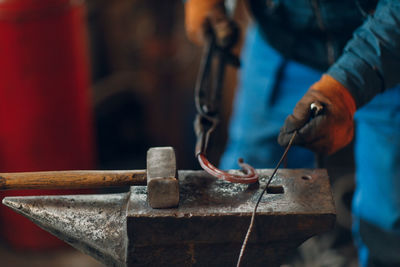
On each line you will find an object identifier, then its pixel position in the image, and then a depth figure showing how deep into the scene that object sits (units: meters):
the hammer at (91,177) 1.52
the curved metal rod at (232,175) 1.55
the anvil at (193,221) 1.48
